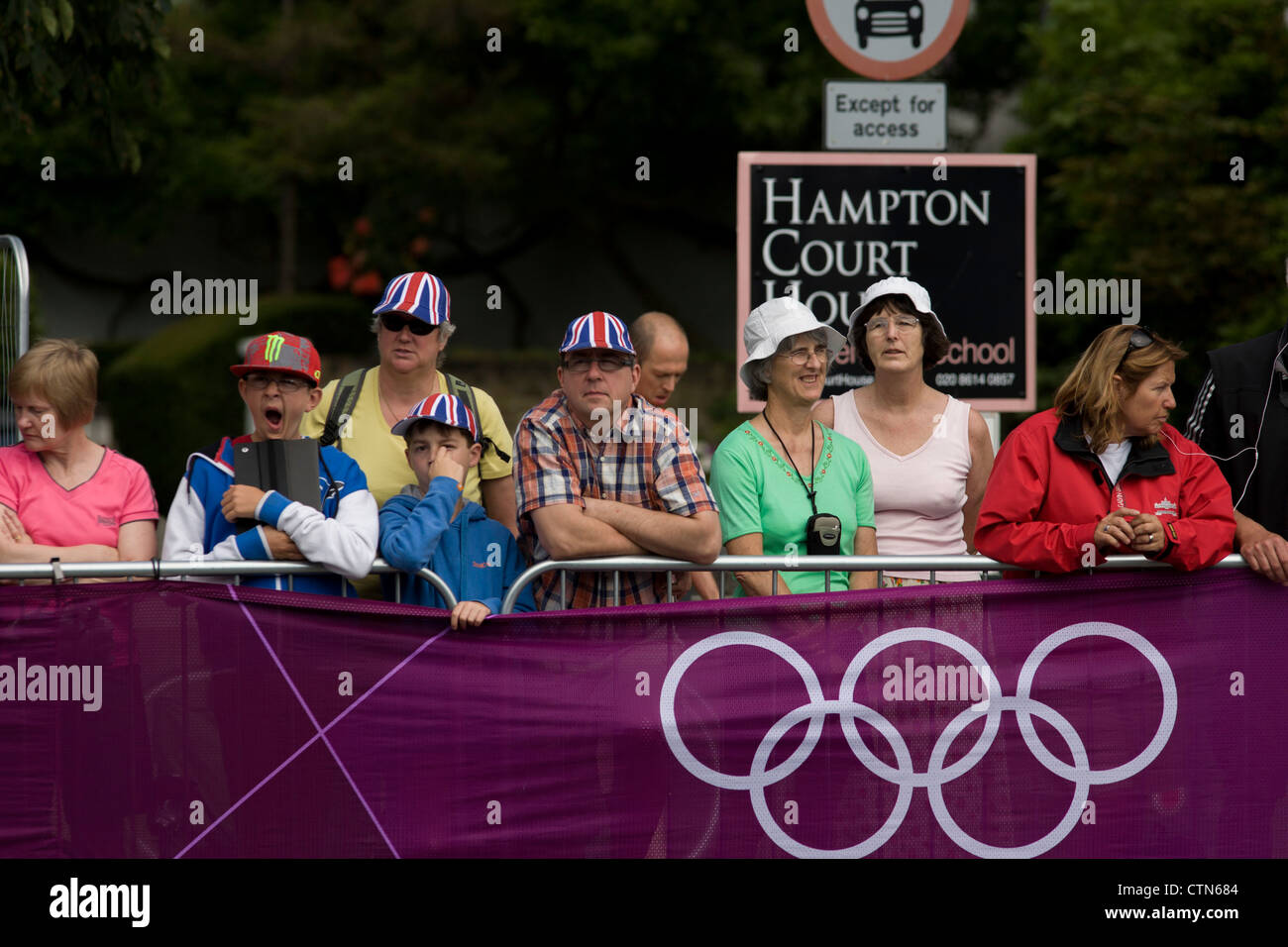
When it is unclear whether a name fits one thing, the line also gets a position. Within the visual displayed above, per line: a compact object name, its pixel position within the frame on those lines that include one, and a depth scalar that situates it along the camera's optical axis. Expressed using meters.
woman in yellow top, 11.55
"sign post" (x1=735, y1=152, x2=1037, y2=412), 14.73
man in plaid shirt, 10.32
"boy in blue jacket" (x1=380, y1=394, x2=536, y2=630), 10.55
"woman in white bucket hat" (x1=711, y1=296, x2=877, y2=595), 10.91
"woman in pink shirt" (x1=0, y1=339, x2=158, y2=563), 10.74
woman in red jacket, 10.58
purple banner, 10.29
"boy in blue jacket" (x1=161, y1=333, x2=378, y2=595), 10.21
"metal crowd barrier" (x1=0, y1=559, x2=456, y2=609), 10.19
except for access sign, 14.63
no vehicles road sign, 14.53
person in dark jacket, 11.35
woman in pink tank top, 11.65
